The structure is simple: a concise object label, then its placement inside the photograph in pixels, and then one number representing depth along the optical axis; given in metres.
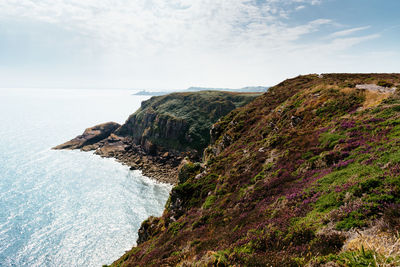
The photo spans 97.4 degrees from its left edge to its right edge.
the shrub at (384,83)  28.64
